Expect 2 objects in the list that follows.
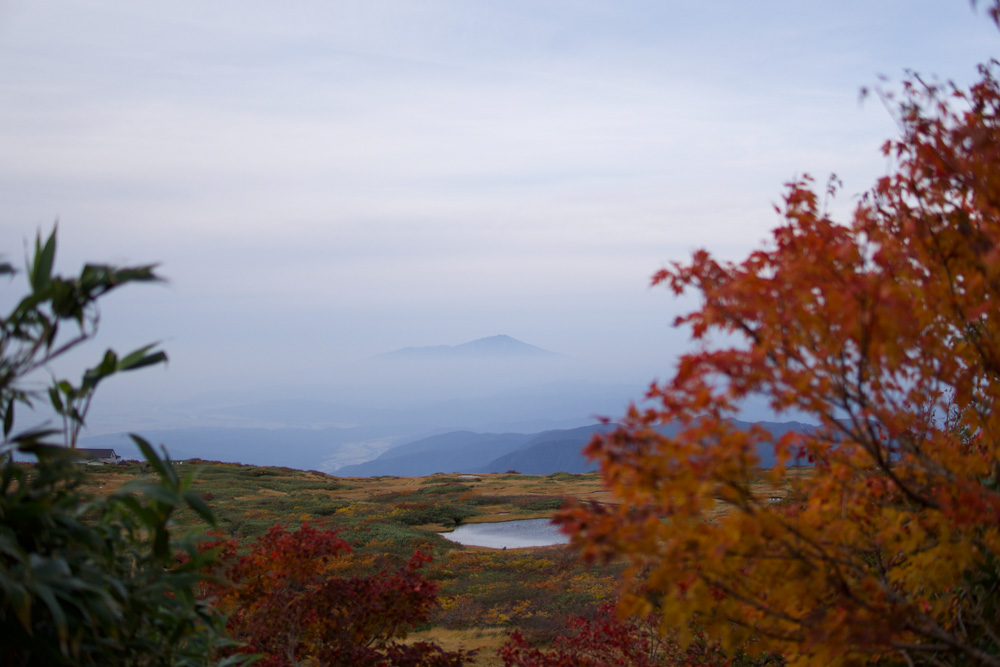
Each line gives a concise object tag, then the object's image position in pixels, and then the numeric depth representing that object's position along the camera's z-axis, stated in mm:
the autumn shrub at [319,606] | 6262
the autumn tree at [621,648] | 6883
